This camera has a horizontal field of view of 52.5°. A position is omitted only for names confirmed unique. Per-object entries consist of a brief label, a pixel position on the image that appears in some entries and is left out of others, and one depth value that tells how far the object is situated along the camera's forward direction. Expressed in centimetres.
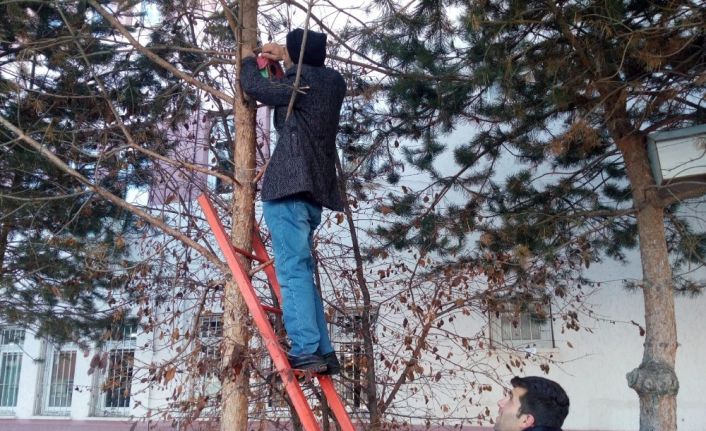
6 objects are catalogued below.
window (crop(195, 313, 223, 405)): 452
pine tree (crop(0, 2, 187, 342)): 646
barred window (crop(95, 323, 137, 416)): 555
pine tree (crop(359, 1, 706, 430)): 549
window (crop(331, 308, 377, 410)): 610
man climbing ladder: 399
